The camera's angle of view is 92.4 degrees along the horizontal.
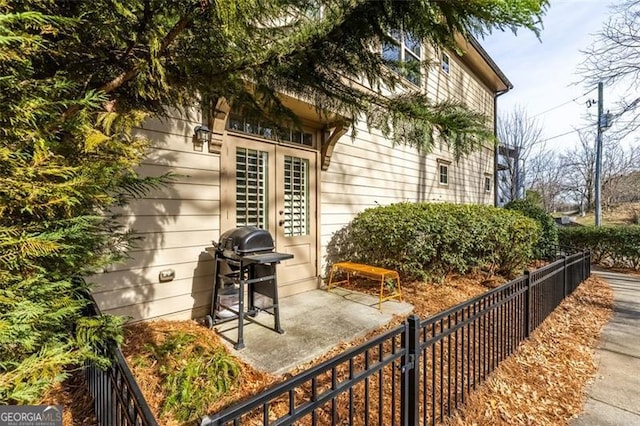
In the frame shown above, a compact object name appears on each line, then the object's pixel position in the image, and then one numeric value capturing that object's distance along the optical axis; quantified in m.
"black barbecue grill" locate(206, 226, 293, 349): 3.29
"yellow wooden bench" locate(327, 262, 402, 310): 4.46
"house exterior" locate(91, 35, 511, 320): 3.37
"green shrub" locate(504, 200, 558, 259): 8.15
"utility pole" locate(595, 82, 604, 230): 10.10
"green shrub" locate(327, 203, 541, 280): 5.18
